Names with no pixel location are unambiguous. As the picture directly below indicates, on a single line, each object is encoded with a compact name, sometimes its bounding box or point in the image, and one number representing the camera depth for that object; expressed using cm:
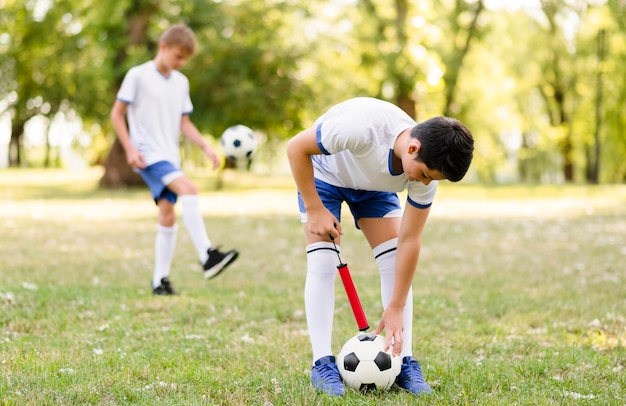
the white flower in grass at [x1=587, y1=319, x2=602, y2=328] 562
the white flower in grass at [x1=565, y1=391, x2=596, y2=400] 376
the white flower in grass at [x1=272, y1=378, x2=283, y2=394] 383
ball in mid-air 723
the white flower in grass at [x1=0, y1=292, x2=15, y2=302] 607
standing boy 658
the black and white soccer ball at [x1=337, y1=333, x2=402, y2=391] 386
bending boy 347
